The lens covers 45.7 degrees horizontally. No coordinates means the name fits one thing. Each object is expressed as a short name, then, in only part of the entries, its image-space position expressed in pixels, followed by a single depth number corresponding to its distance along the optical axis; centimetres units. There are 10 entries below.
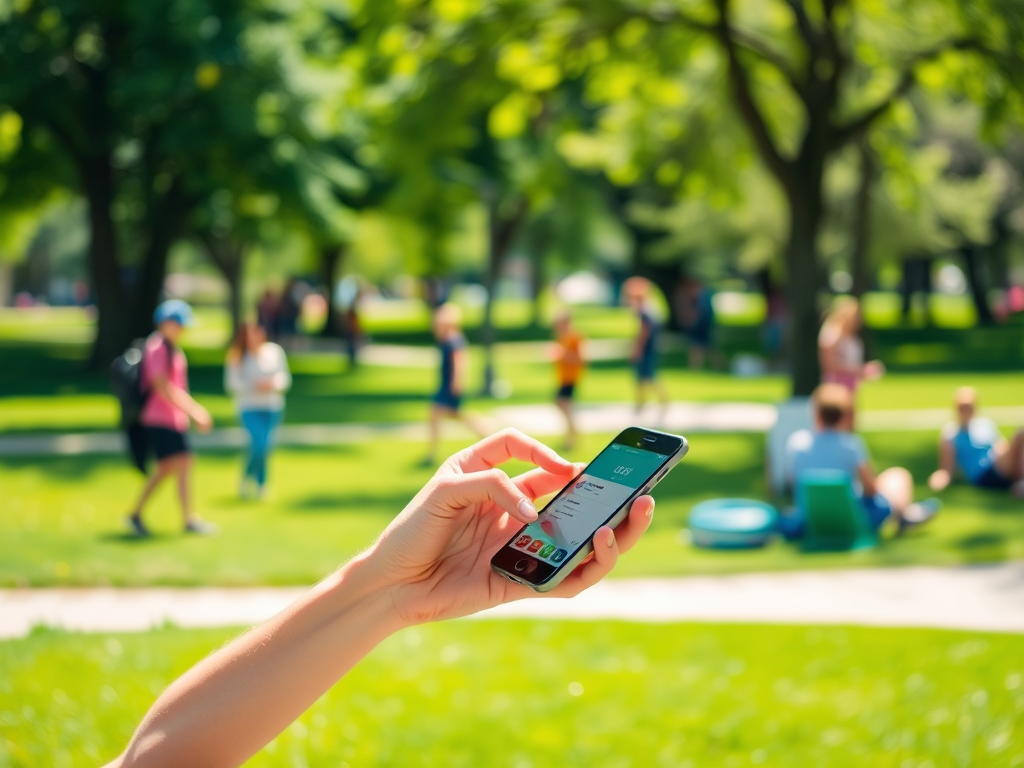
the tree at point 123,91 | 2270
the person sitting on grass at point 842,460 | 984
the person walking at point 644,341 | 1759
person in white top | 1188
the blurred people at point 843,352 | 1281
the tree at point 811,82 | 1489
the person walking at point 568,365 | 1505
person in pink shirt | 1029
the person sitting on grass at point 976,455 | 1184
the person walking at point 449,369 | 1388
